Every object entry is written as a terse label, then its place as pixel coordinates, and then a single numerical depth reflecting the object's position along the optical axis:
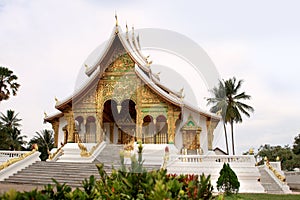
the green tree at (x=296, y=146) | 36.34
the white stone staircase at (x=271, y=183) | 11.79
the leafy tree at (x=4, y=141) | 26.06
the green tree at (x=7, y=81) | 23.95
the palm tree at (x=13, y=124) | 39.75
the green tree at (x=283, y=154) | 31.91
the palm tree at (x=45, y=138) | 36.88
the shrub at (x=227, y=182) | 9.05
